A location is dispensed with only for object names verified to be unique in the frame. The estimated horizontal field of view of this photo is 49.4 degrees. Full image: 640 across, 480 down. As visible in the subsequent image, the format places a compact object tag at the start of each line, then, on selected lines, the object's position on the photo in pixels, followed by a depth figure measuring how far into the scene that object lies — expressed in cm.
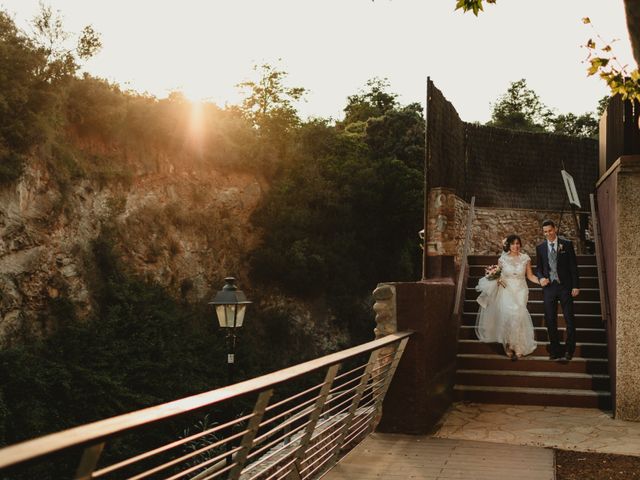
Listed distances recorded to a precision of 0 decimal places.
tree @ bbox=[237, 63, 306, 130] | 3356
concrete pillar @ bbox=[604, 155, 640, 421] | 755
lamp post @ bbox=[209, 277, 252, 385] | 1067
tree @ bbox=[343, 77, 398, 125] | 4038
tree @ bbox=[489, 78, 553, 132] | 4694
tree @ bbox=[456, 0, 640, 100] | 475
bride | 931
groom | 898
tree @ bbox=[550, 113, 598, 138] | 4637
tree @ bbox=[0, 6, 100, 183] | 1703
